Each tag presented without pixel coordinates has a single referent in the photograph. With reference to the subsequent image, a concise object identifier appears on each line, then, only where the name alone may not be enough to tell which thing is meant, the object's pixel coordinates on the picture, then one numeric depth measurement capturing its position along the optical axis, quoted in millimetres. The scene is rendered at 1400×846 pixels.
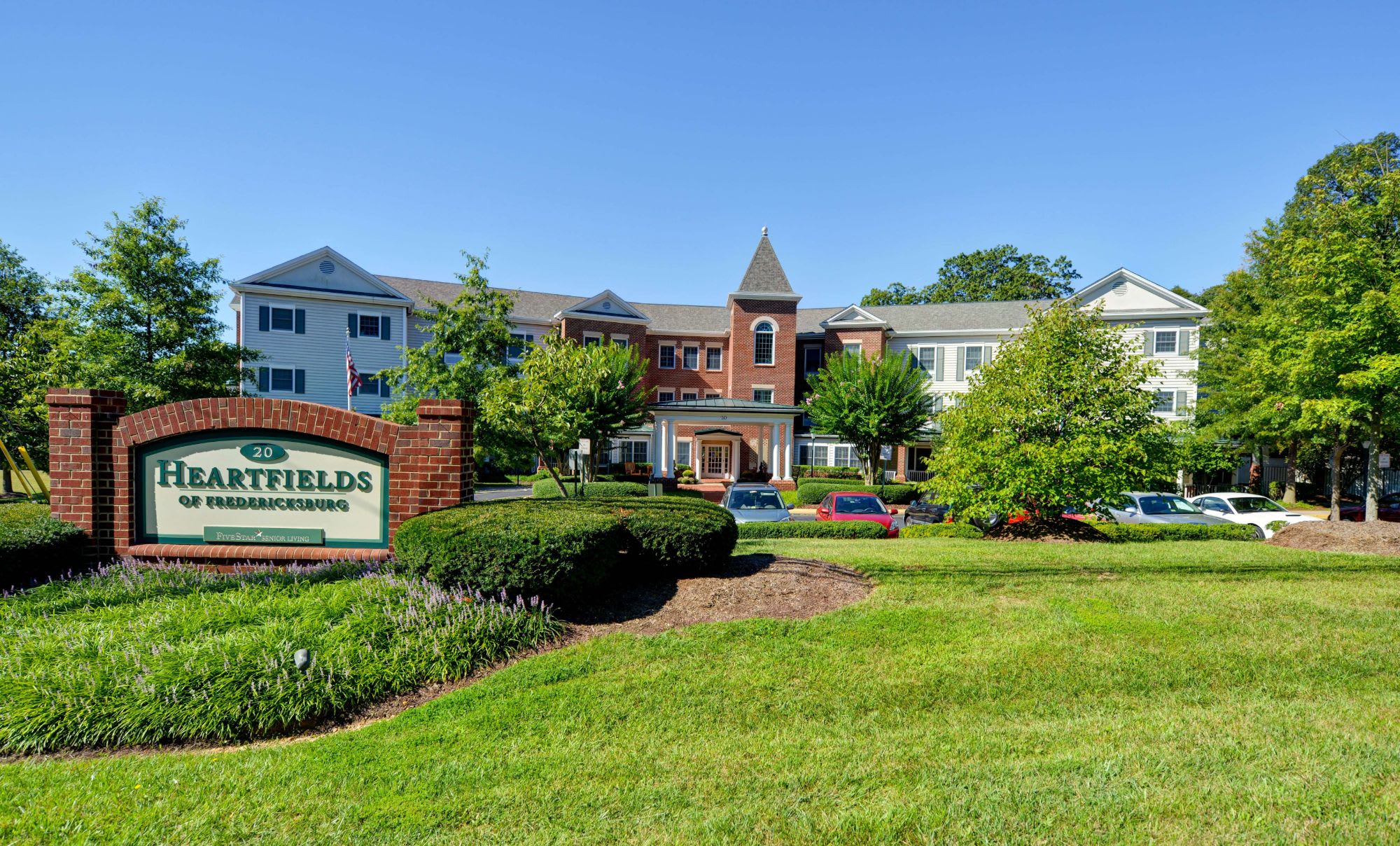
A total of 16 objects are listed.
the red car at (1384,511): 20625
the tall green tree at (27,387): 19922
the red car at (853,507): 16719
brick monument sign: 7246
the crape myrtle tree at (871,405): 30156
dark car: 19047
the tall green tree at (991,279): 62312
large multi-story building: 31750
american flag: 25203
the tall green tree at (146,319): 19094
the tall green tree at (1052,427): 12328
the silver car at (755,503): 15648
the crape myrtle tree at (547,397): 14133
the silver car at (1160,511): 17219
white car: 16531
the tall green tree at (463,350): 20969
